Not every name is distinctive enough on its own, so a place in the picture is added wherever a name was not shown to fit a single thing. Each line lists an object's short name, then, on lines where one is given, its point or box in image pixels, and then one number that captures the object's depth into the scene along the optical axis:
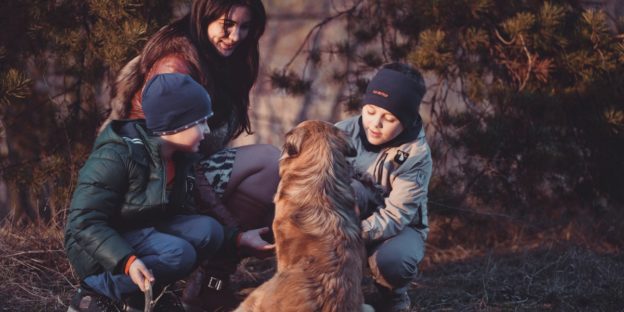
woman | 4.60
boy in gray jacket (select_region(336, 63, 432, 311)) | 4.34
